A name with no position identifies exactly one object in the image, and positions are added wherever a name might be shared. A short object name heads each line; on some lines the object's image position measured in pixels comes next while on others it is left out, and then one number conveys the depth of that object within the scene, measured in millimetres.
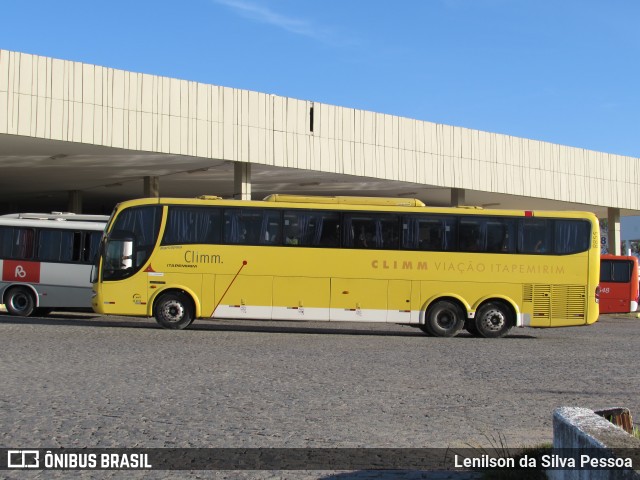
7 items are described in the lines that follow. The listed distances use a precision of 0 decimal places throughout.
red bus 38000
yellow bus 21688
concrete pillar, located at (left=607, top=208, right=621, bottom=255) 47406
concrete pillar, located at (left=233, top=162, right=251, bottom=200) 32469
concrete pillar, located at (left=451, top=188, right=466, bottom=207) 39625
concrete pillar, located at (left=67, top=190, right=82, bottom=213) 42891
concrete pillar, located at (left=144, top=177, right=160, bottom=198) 36688
